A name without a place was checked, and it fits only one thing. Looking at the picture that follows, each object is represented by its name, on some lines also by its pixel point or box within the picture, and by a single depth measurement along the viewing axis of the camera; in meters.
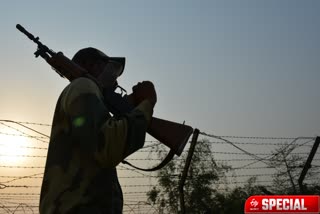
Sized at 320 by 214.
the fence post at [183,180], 5.51
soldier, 1.65
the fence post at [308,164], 6.73
